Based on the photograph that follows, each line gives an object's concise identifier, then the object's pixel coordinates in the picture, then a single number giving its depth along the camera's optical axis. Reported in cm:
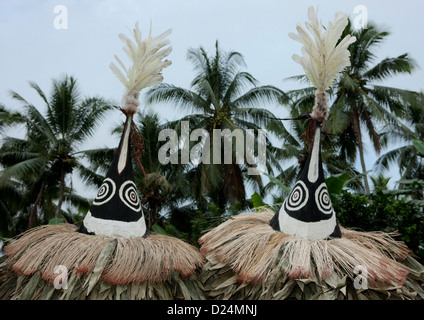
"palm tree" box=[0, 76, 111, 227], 1489
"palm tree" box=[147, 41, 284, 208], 1545
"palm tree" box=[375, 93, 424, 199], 2056
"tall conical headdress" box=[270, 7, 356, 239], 316
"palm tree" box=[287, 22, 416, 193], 1756
